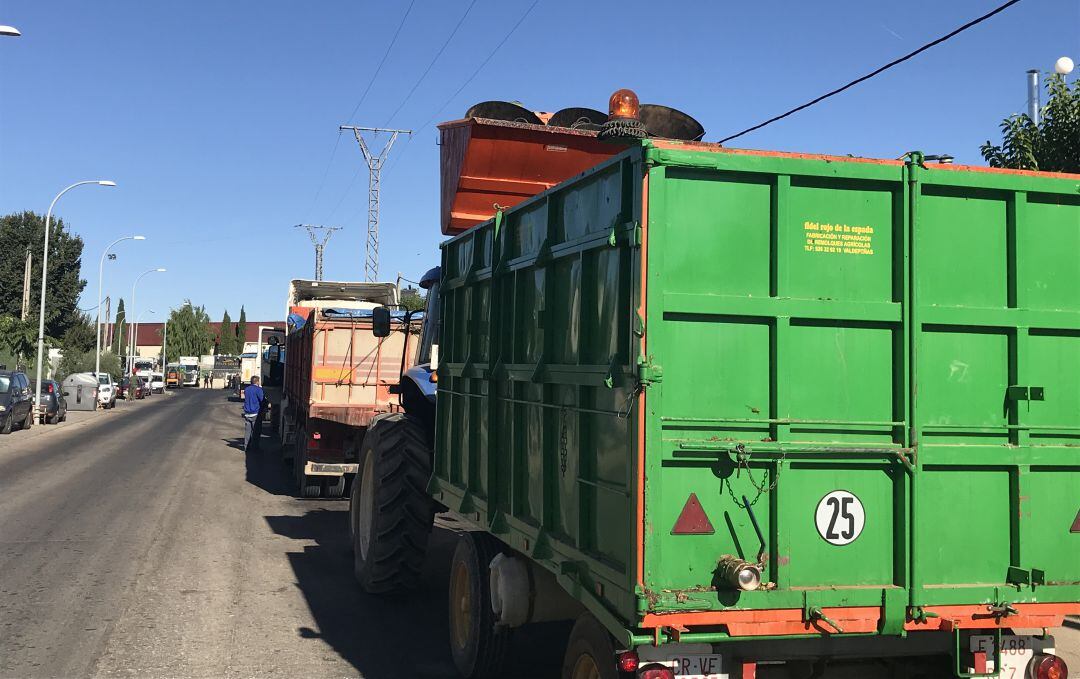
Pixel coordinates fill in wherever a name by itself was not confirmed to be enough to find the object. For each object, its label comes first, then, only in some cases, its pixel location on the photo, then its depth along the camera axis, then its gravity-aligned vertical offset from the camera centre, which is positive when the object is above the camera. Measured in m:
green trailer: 3.87 -0.17
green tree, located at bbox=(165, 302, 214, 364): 108.62 +3.73
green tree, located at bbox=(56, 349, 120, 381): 50.78 +0.06
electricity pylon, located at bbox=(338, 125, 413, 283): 42.34 +7.98
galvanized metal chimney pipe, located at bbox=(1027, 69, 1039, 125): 11.93 +3.92
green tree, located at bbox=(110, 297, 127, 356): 95.06 +3.85
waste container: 42.12 -1.22
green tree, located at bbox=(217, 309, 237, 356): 130.00 +3.83
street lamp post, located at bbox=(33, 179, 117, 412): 31.83 +1.54
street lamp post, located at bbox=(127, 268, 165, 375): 71.12 +0.66
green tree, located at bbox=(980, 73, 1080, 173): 8.09 +2.18
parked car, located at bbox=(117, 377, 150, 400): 56.38 -1.51
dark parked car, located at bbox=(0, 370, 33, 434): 26.06 -1.10
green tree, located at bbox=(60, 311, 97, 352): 57.91 +1.79
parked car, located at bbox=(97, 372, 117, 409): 44.06 -1.30
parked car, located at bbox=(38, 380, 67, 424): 32.28 -1.35
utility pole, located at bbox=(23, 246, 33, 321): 42.44 +3.32
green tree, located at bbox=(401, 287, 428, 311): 36.87 +2.83
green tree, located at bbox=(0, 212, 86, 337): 53.44 +5.66
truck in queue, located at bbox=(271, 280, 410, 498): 14.41 -0.35
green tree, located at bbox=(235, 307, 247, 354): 130.88 +4.83
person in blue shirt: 21.38 -0.99
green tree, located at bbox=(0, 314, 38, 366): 43.09 +1.21
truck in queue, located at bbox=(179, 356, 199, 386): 94.81 -0.51
